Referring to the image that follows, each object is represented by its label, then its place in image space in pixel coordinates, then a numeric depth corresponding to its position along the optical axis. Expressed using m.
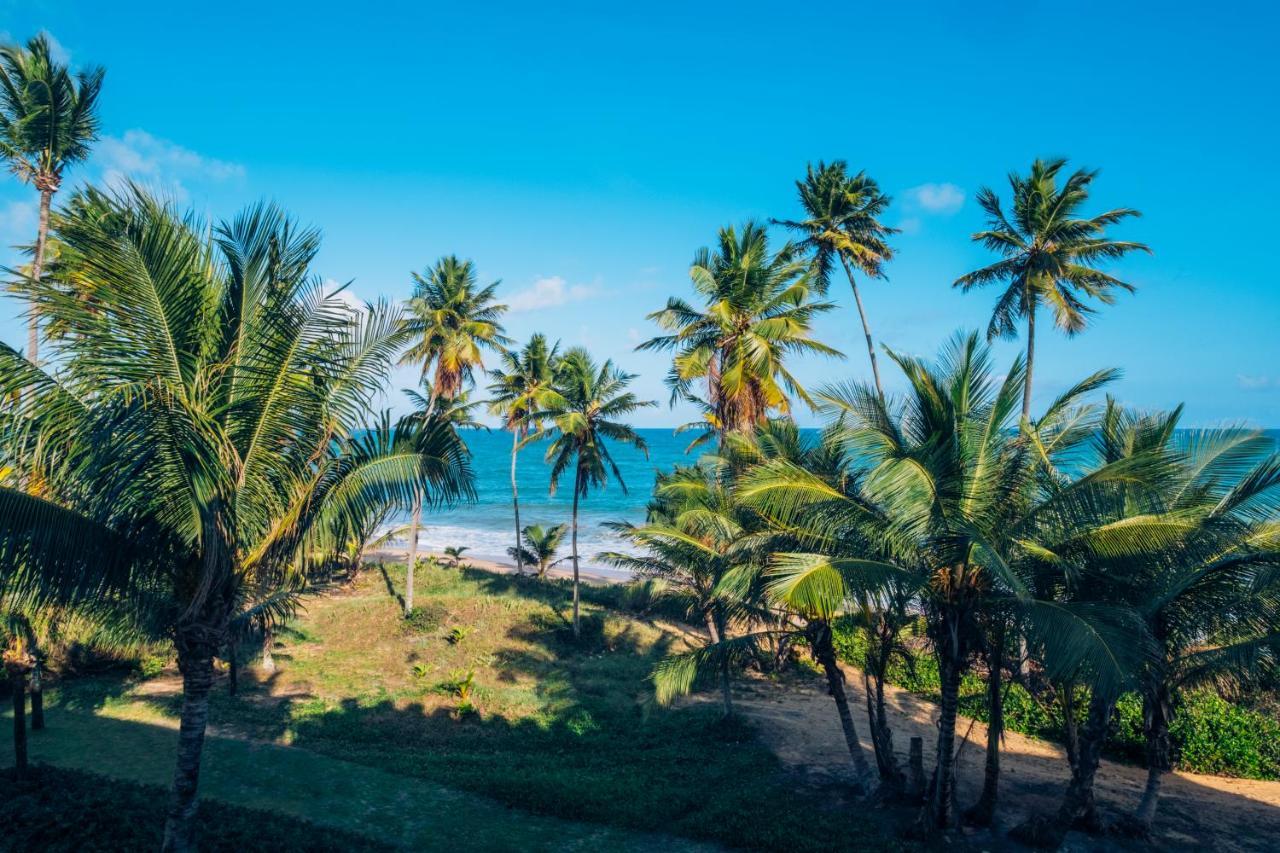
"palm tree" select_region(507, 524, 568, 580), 35.69
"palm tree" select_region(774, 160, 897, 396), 24.41
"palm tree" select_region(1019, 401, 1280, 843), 7.85
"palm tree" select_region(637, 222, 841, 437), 18.33
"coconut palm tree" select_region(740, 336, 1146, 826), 7.91
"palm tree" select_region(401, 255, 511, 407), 26.47
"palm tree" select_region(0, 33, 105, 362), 12.63
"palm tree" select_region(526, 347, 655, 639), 23.94
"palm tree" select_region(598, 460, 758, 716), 12.83
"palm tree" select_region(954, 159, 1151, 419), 21.22
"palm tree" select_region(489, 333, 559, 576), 27.81
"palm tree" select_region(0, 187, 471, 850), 6.03
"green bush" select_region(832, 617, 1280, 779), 14.07
